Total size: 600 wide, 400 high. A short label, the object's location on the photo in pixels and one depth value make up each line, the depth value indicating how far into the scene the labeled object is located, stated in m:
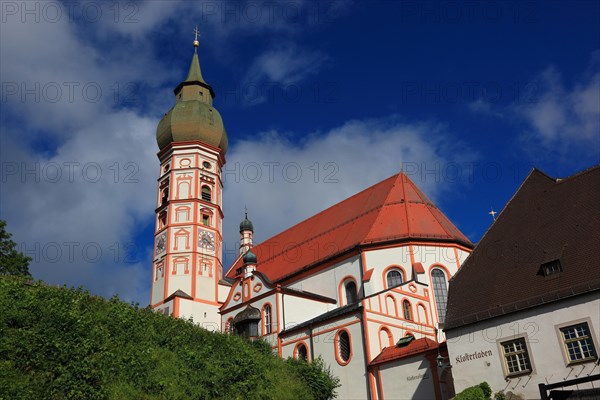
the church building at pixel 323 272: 27.42
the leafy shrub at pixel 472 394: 18.33
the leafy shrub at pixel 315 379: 25.14
